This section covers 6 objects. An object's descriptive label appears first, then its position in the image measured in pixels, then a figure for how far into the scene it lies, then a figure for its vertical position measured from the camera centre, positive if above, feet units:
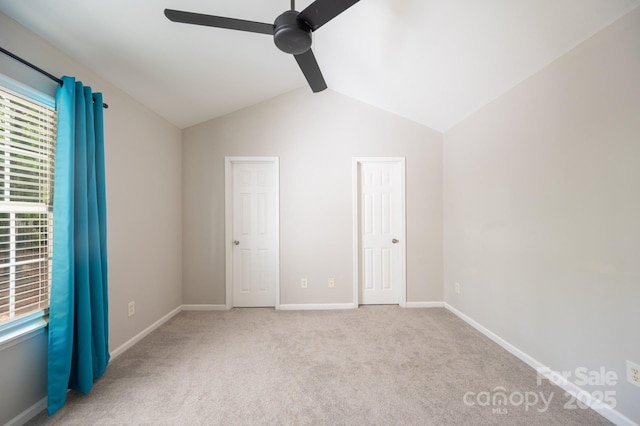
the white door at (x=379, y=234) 10.23 -0.96
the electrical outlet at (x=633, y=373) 4.06 -2.89
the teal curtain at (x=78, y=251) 4.76 -0.81
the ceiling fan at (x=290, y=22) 3.77 +3.34
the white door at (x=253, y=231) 10.09 -0.78
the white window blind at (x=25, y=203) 4.40 +0.24
